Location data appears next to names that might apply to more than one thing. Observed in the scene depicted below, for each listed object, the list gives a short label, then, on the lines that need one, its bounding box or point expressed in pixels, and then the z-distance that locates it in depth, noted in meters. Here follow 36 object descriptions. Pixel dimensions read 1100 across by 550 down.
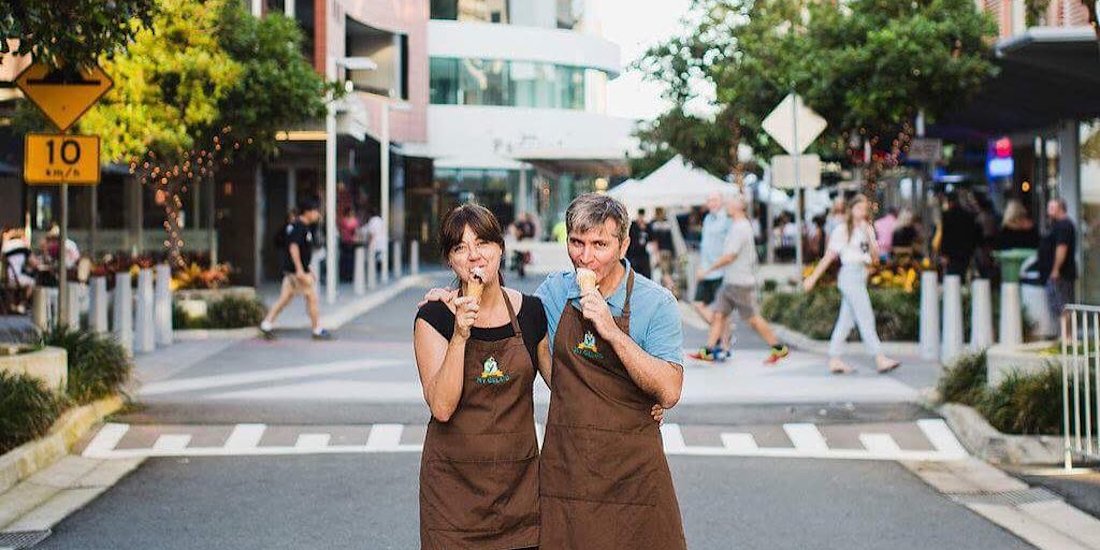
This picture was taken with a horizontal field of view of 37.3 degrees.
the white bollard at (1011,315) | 15.40
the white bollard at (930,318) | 17.41
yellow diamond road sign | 13.27
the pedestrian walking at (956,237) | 21.48
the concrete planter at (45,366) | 11.27
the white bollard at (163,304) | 19.53
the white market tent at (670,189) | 35.44
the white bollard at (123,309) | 17.27
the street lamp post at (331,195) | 28.25
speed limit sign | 13.30
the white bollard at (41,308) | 14.30
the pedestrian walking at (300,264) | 19.97
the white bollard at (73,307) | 14.55
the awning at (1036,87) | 15.96
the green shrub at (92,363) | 12.41
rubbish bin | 19.70
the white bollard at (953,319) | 16.86
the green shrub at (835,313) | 18.94
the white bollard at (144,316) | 18.33
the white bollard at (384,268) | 39.47
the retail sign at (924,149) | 25.42
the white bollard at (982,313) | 16.30
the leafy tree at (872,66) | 23.17
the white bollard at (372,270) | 36.44
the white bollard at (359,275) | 33.12
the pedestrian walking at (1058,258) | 18.67
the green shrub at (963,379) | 12.35
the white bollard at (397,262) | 42.25
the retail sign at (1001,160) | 28.34
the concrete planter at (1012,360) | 11.34
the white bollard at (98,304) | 16.50
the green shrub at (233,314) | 21.47
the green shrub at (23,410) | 10.25
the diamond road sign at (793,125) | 20.59
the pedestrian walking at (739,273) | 16.20
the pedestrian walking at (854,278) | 15.67
